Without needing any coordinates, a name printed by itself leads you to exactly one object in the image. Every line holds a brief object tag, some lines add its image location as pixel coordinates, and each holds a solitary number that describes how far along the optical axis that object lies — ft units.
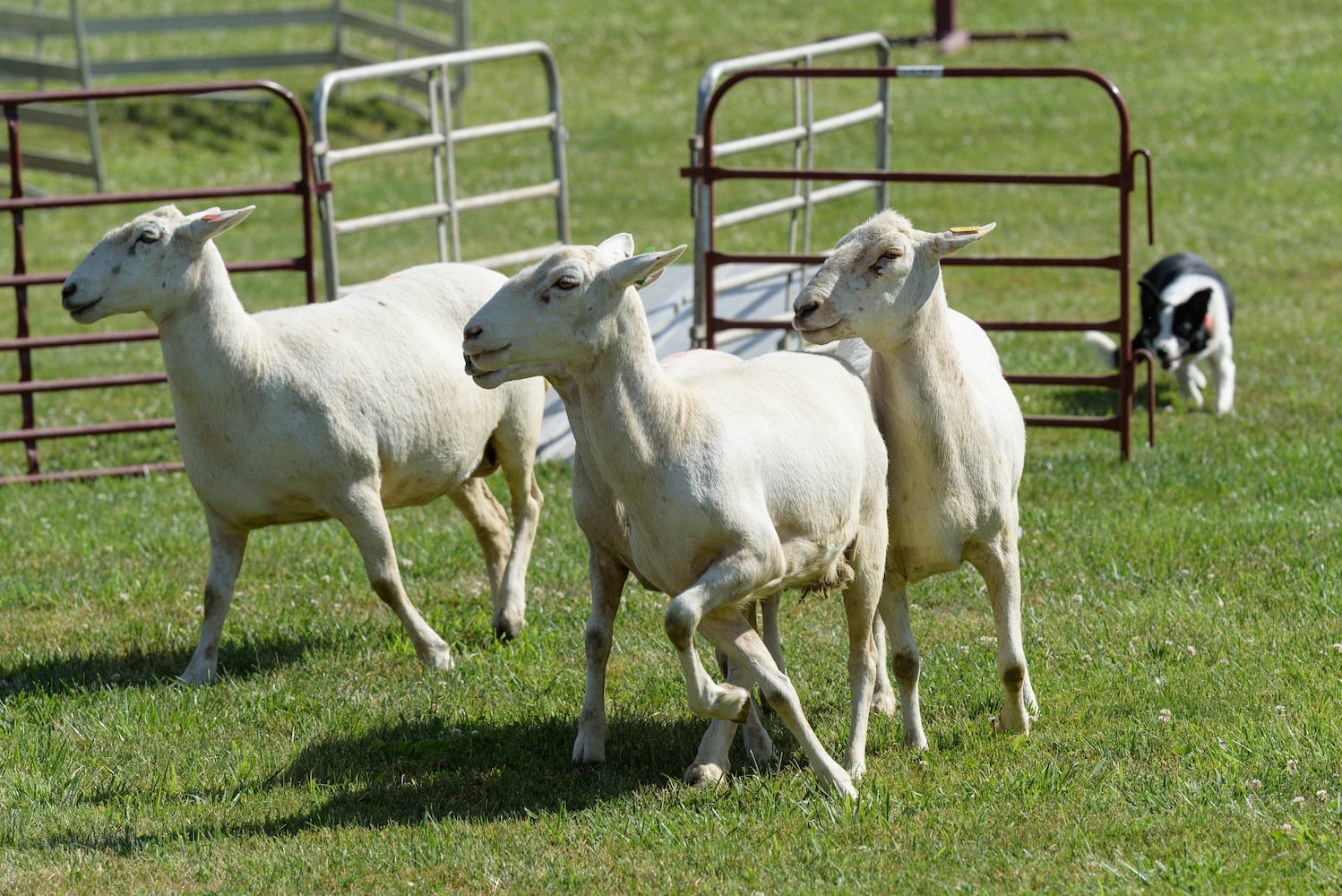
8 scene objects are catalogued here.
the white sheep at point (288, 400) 39.99
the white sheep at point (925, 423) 33.09
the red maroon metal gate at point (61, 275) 60.44
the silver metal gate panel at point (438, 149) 62.03
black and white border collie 69.56
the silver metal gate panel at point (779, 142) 63.00
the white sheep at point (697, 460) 30.27
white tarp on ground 65.92
